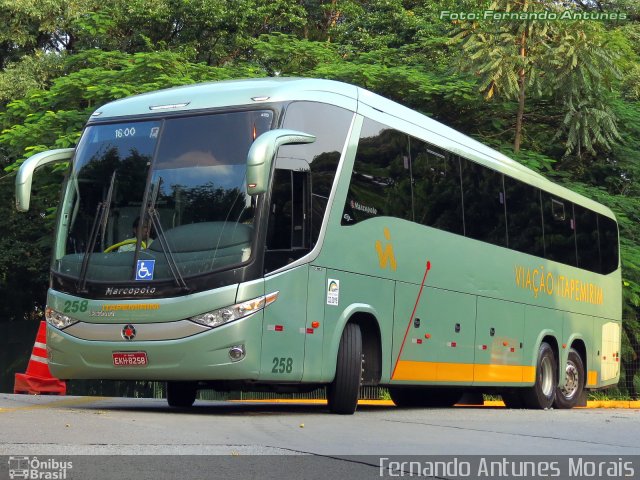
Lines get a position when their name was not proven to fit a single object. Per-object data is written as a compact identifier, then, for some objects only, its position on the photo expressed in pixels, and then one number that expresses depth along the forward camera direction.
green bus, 11.30
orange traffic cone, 18.70
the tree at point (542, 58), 23.06
